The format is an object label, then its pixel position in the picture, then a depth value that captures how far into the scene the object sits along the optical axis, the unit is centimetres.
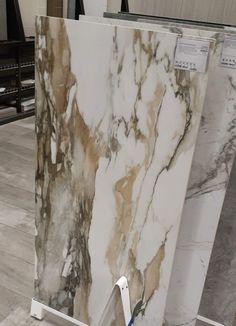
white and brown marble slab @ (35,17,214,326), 89
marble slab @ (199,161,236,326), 113
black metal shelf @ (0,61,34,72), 342
